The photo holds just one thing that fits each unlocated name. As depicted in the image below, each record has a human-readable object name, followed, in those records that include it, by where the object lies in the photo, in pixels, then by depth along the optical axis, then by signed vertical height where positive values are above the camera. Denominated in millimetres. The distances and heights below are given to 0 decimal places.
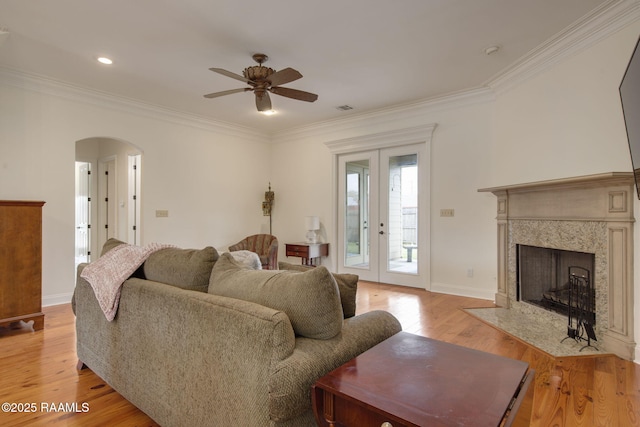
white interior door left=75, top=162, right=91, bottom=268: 6805 -30
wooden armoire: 3164 -473
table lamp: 5992 -202
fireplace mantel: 2629 -149
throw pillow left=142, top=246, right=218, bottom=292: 1733 -293
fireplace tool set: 2875 -836
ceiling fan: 3066 +1275
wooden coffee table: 869 -514
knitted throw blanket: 1922 -352
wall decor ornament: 6778 +236
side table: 5793 -648
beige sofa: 1154 -511
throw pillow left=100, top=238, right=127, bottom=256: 2432 -228
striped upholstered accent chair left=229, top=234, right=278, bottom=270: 5390 -566
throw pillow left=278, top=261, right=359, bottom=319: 1604 -373
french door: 5121 -21
